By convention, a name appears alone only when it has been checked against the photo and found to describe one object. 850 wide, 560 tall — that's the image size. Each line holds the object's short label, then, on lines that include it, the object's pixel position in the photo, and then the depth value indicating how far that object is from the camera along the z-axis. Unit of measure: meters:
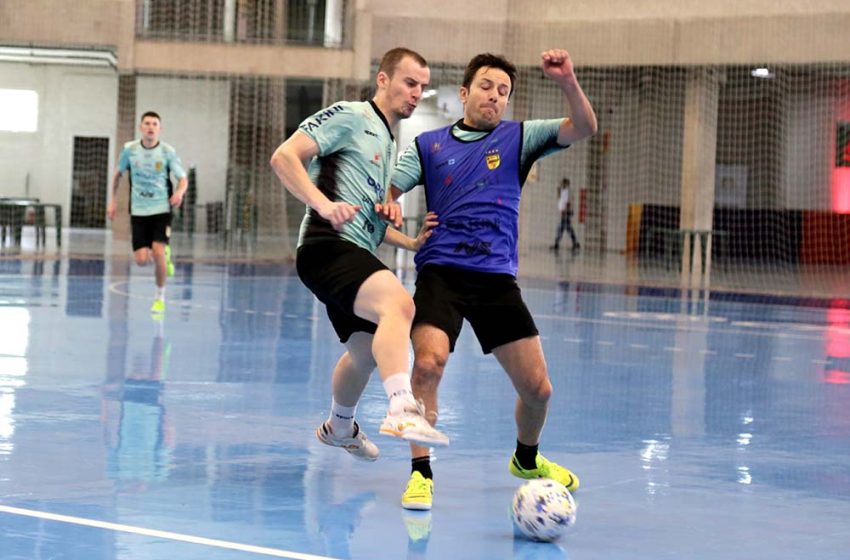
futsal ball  5.62
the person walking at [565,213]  38.69
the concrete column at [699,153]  32.97
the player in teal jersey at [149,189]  16.28
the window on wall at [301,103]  45.54
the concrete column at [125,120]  36.97
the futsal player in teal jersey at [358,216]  5.87
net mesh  32.44
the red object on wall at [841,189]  39.16
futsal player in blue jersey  6.36
